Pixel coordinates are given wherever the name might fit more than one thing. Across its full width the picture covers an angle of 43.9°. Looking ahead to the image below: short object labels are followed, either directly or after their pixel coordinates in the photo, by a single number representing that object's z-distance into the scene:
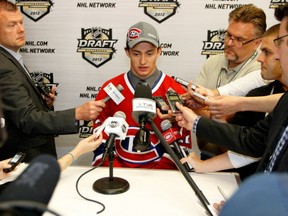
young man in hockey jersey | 1.85
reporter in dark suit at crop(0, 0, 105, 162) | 1.86
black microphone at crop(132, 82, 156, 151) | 1.24
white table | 1.31
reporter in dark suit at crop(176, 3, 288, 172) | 1.18
